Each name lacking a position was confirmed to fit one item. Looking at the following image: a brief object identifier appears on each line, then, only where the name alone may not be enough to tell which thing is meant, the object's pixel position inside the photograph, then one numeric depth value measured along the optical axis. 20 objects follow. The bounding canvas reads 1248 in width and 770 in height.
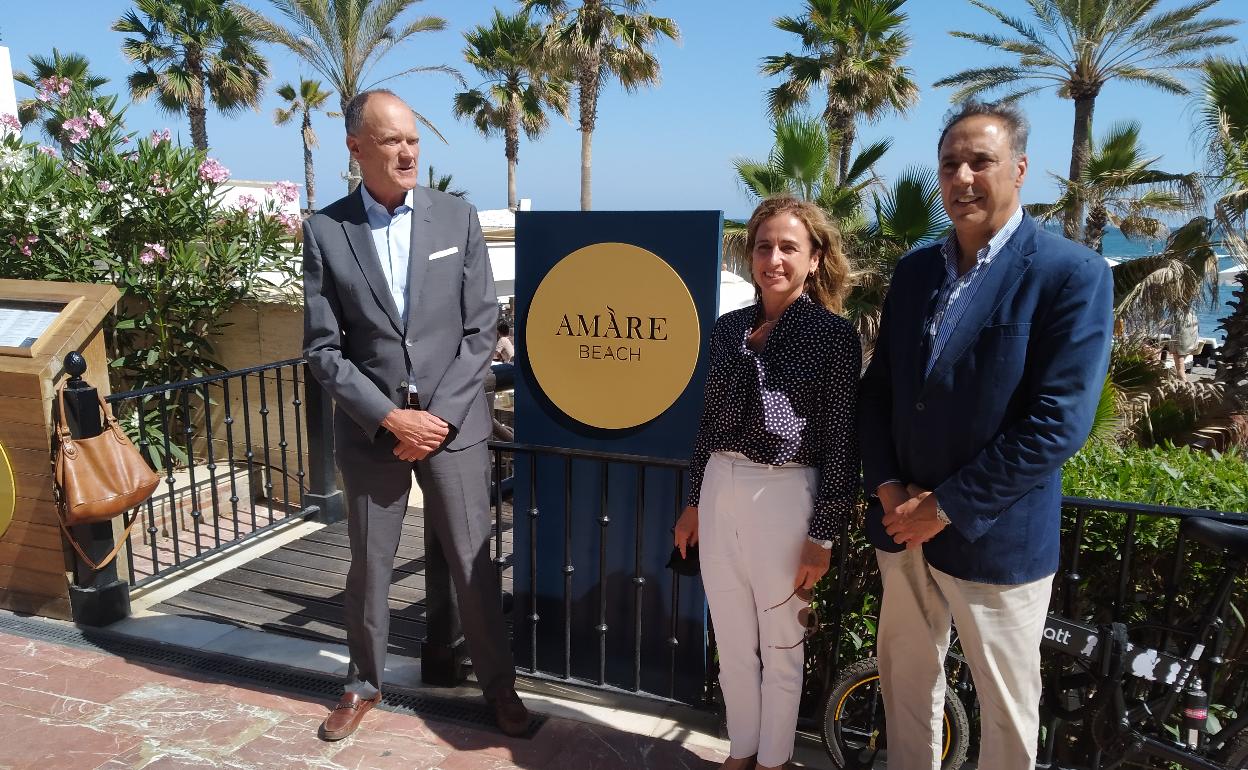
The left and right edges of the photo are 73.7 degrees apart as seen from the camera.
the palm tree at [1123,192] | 13.30
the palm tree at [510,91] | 30.62
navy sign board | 2.81
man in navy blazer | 1.77
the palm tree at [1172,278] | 11.25
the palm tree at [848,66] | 21.45
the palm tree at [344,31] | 19.19
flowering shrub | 6.48
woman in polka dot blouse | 2.18
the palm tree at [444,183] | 22.51
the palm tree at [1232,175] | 9.90
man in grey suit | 2.63
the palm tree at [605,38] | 21.56
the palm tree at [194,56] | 26.91
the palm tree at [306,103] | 32.28
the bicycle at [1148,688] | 2.20
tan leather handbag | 3.40
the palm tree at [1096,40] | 17.89
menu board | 3.71
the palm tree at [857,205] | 11.28
